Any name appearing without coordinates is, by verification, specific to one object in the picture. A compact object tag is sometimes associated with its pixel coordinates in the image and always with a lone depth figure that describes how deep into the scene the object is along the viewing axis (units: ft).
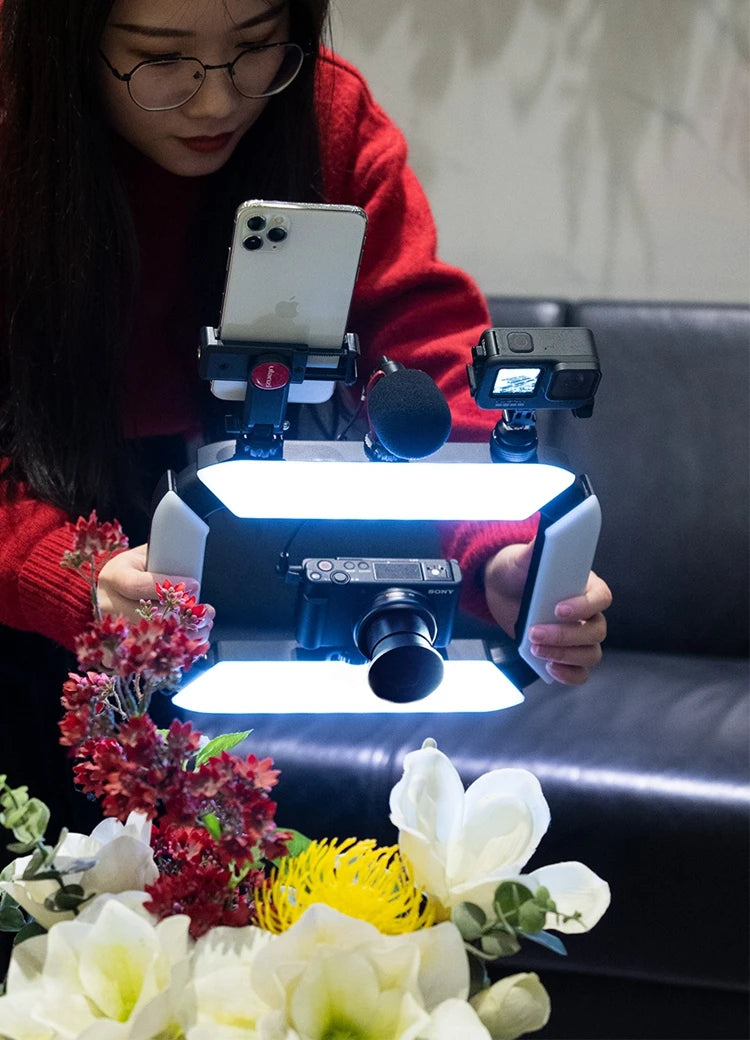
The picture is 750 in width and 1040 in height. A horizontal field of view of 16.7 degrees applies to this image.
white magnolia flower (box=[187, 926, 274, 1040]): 4.14
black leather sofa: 7.44
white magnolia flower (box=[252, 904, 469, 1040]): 4.13
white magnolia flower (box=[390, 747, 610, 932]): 4.35
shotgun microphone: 4.70
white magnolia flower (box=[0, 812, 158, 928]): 4.32
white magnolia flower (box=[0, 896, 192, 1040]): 4.16
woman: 5.53
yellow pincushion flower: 4.32
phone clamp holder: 4.76
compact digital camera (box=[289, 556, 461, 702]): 4.90
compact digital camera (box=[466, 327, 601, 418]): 4.76
